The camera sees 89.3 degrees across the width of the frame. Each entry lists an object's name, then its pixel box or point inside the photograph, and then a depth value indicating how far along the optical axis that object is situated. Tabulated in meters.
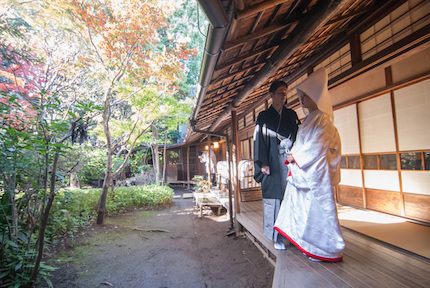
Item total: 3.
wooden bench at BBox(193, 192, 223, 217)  7.74
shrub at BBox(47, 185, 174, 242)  4.89
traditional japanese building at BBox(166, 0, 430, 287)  2.15
